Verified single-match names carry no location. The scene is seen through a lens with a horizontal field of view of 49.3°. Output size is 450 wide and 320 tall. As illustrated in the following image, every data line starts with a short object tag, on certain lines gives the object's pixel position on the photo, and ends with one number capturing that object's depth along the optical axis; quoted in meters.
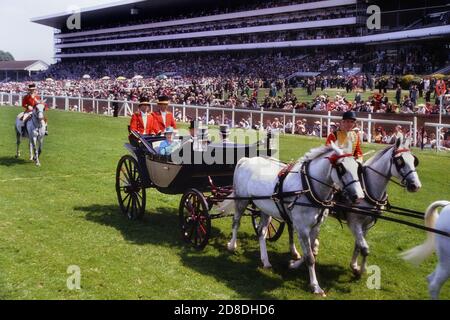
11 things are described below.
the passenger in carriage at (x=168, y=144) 7.99
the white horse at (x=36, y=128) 13.38
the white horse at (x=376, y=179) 6.02
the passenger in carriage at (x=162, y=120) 9.35
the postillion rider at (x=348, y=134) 6.56
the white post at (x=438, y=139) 16.09
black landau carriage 7.32
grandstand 36.12
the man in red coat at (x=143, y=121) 9.16
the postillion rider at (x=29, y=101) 14.03
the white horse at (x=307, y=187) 5.43
